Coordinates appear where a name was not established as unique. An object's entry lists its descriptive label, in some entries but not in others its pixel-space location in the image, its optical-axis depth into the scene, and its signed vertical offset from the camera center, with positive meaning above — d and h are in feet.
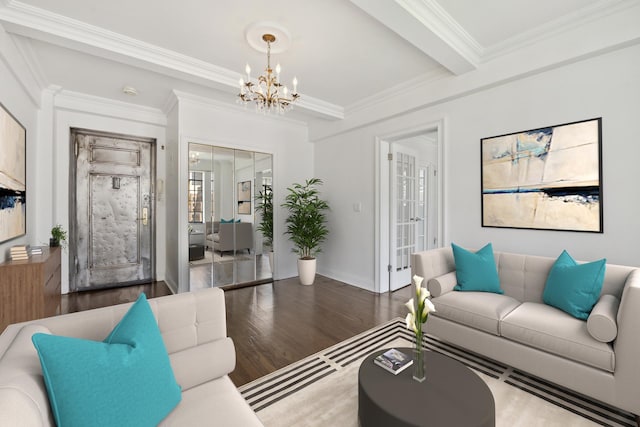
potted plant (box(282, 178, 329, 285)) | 15.25 -0.71
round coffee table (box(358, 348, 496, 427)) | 4.16 -2.91
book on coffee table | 5.30 -2.81
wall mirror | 13.62 -0.22
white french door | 14.29 -0.08
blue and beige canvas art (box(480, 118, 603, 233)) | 8.15 +1.06
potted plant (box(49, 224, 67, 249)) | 11.28 -0.98
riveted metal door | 13.99 +0.07
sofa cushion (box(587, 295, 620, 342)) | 5.67 -2.19
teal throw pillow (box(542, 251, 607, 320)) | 6.70 -1.76
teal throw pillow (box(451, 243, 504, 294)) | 8.61 -1.78
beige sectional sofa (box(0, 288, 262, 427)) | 2.56 -1.75
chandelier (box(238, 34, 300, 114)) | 8.66 +3.61
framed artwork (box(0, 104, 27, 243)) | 8.04 +1.08
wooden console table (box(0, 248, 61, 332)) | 7.59 -2.11
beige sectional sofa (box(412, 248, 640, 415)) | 5.53 -2.60
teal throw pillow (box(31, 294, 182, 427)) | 2.80 -1.76
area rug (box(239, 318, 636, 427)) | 5.62 -3.96
